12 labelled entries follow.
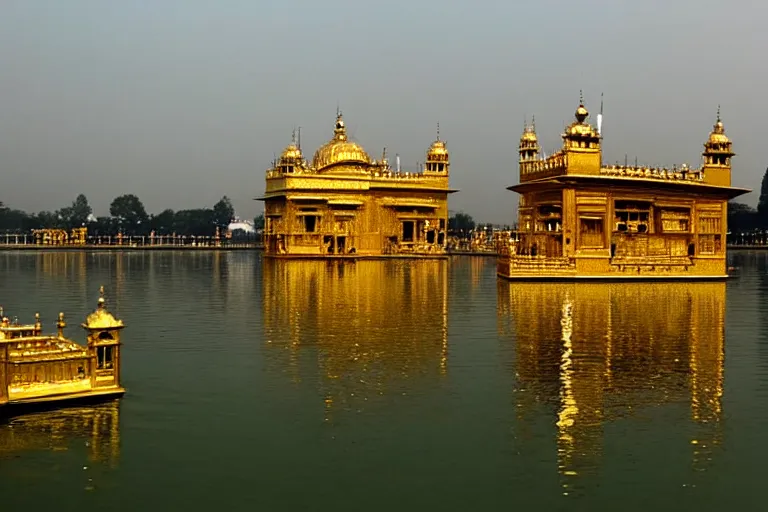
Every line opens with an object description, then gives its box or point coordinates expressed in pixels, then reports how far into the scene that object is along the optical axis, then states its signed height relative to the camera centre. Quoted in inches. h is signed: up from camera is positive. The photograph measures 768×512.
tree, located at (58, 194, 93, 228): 6123.5 +250.9
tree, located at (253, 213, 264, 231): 6358.3 +169.3
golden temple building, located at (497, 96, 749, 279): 1727.4 +57.4
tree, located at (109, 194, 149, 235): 5816.9 +214.6
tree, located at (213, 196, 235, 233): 6225.4 +225.1
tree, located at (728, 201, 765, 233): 5669.3 +151.5
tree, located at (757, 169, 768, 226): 5570.9 +249.8
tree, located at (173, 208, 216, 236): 5900.6 +161.4
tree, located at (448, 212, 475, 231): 6127.0 +157.2
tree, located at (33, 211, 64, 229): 5905.5 +175.1
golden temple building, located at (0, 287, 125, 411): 539.2 -72.0
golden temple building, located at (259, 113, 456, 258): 2876.5 +134.4
